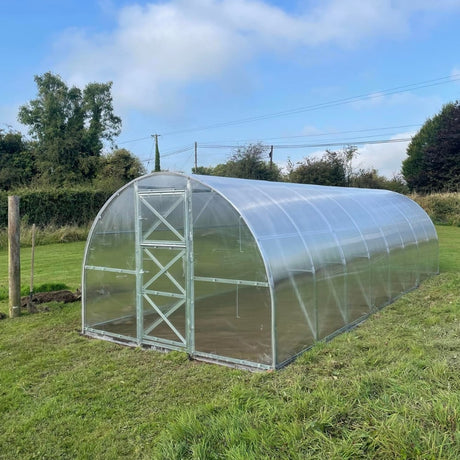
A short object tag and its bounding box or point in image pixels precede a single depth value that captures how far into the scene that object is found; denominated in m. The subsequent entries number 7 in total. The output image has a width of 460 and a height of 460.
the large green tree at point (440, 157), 35.66
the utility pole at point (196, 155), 50.54
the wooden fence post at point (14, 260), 8.56
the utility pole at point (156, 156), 44.63
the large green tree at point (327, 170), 34.84
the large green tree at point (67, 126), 35.22
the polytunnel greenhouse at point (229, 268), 5.86
